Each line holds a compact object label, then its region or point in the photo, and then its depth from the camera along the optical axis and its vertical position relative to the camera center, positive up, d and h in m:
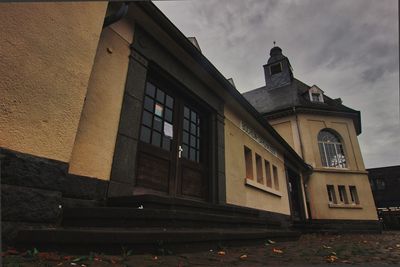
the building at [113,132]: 2.45 +1.40
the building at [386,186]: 28.22 +5.41
